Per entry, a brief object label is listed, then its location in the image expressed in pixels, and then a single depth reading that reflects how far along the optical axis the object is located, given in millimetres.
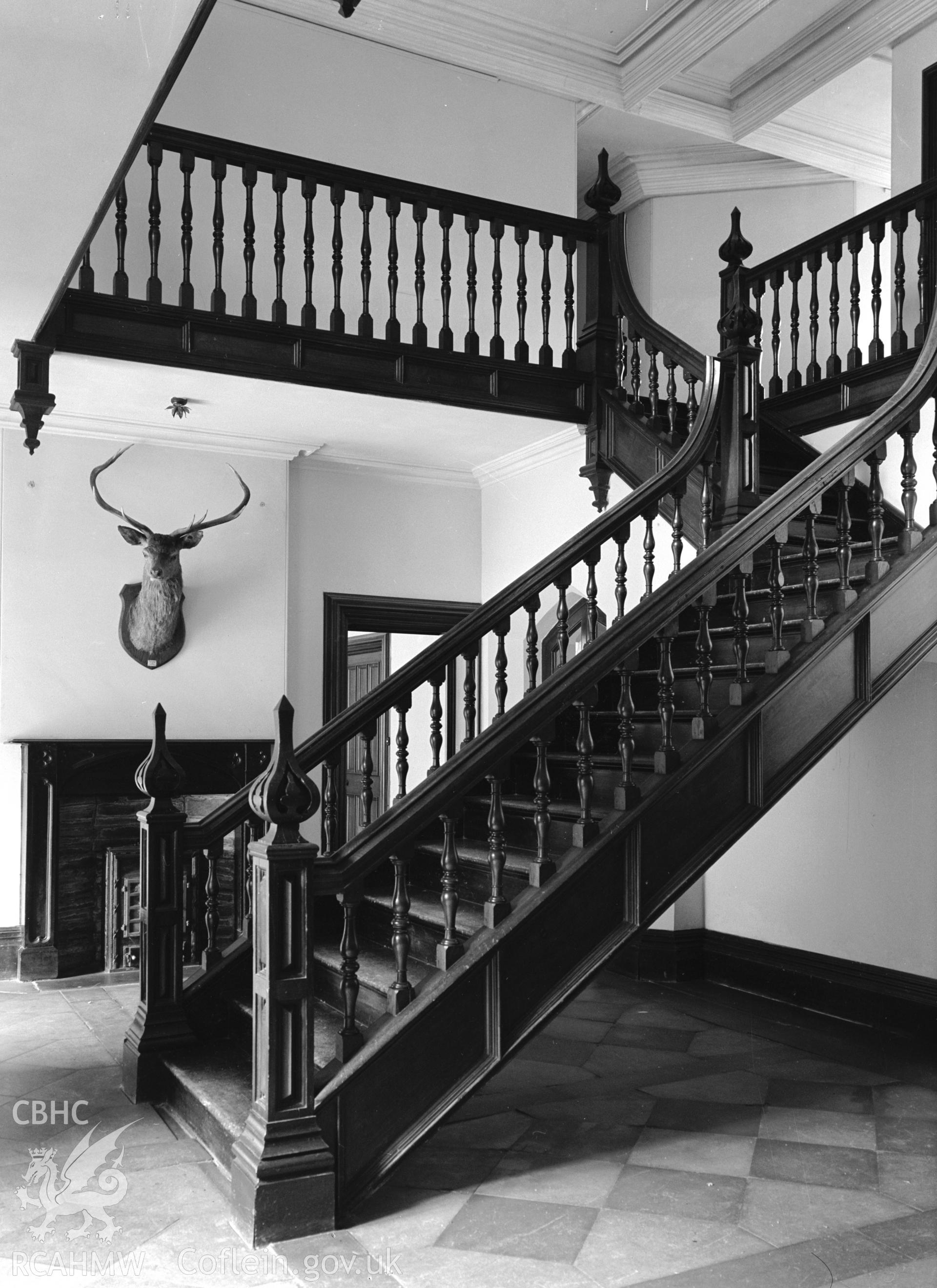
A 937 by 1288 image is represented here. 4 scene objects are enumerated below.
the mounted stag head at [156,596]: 7156
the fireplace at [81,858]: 6891
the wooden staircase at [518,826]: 3482
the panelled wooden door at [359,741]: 10914
